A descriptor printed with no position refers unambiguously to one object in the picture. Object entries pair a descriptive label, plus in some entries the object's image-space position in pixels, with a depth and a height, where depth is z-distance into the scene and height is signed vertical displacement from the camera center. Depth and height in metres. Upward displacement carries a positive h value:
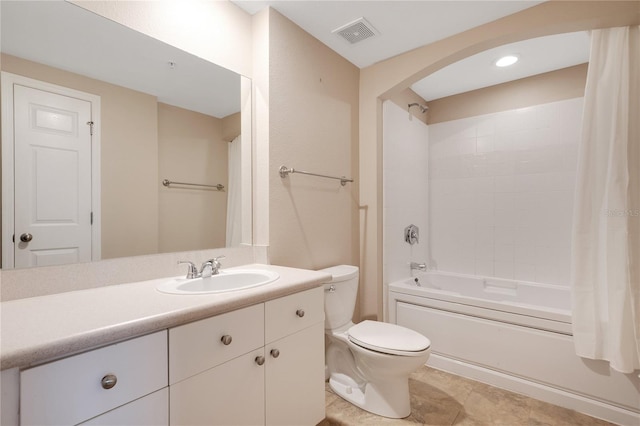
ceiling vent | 1.91 +1.24
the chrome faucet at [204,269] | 1.41 -0.28
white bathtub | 1.69 -0.91
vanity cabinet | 0.71 -0.50
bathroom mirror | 1.08 +0.37
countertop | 0.68 -0.30
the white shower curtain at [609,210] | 1.56 +0.01
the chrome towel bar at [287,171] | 1.82 +0.27
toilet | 1.59 -0.80
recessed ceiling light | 2.36 +1.25
